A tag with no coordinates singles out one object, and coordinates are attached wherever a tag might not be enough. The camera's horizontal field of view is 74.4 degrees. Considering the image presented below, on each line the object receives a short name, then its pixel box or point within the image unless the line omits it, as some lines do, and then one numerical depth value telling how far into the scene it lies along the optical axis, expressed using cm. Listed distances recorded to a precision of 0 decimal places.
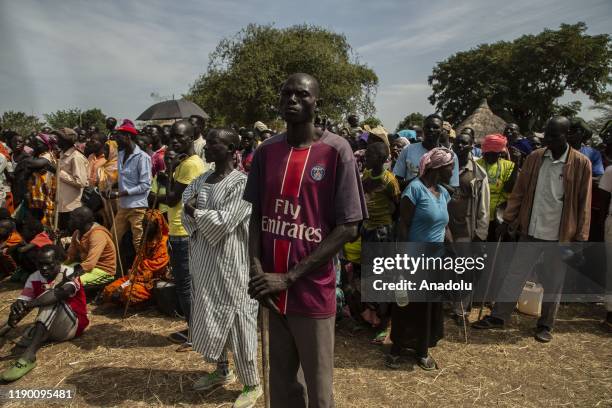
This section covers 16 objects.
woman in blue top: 351
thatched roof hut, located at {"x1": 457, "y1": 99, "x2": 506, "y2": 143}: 1906
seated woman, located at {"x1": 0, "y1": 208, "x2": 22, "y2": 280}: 573
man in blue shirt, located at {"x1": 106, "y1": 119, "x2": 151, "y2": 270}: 506
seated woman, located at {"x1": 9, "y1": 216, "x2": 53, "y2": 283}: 558
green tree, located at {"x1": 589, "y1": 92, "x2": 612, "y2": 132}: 1889
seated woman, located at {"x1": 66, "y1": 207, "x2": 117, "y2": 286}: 460
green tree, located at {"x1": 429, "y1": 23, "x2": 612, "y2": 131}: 2945
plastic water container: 483
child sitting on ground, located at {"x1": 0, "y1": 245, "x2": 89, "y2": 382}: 378
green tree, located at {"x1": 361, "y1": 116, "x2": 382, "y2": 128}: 2651
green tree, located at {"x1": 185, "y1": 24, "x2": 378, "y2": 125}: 2441
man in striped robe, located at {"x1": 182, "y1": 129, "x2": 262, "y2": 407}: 297
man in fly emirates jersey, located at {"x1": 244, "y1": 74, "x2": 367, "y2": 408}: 183
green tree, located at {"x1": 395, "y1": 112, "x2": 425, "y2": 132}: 5238
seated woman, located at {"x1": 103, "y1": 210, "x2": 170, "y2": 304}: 477
